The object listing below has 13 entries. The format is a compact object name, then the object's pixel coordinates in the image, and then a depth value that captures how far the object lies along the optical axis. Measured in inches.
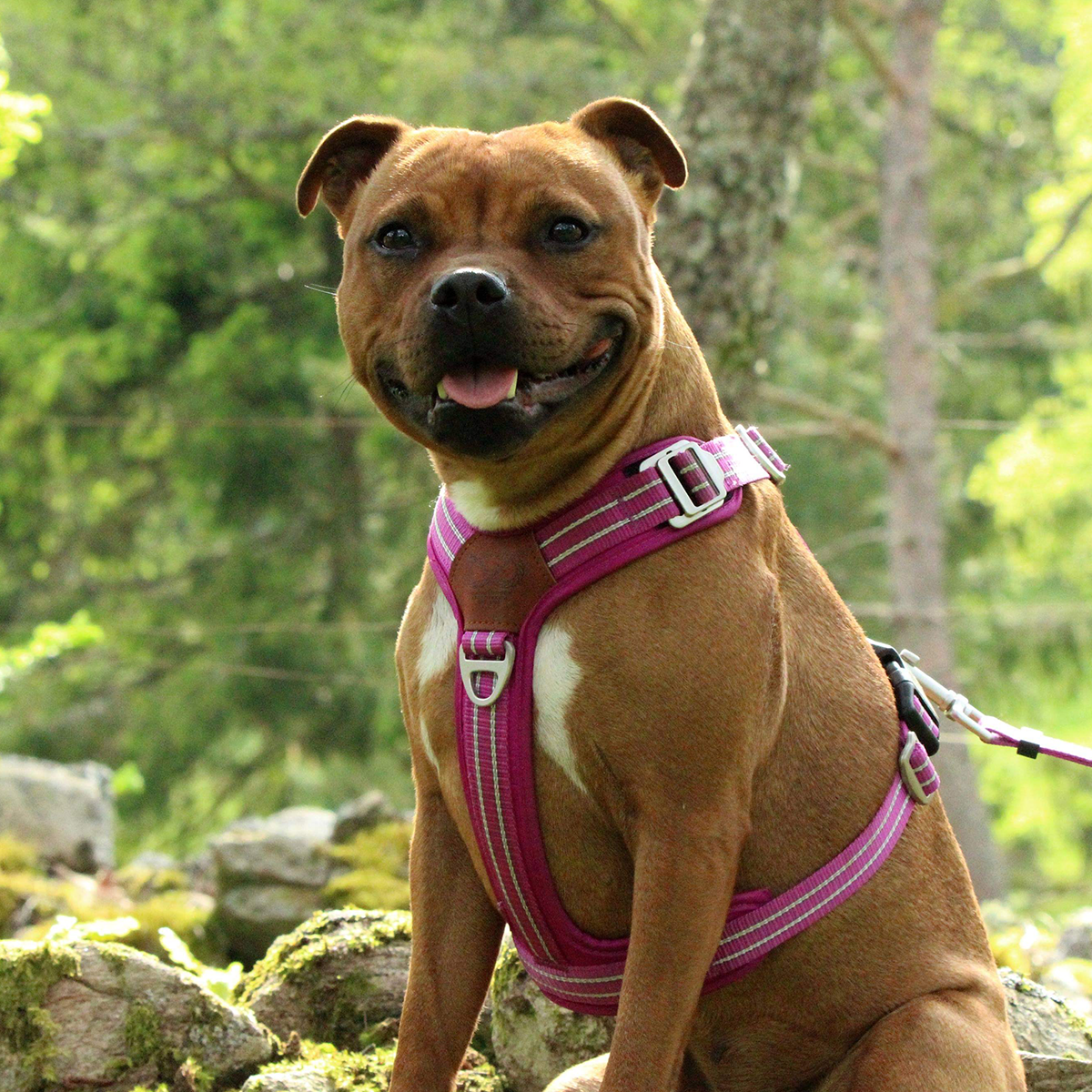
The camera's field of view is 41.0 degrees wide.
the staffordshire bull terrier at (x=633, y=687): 101.2
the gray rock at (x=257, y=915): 212.1
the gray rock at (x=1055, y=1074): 134.1
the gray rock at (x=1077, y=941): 247.6
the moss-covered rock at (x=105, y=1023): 129.6
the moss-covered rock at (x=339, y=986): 153.9
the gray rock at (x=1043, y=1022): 141.8
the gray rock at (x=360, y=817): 242.8
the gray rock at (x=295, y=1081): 123.1
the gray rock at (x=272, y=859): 220.1
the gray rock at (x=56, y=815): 279.3
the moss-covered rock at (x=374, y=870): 213.5
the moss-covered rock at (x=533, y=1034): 146.3
